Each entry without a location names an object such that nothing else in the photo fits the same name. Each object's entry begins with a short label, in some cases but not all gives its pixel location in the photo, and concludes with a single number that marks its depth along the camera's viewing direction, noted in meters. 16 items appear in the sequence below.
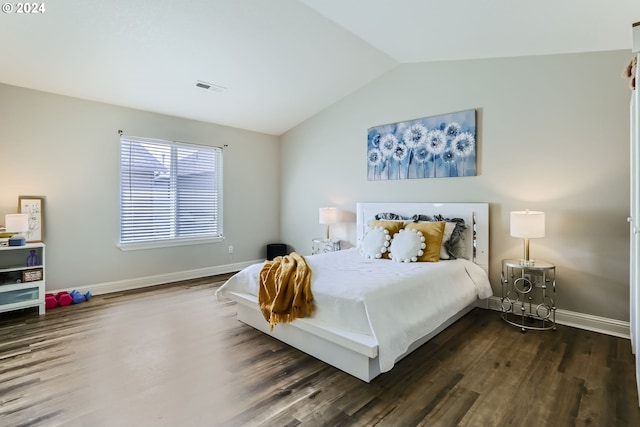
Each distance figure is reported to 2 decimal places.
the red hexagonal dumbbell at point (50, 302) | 3.54
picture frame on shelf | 3.57
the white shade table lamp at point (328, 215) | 4.82
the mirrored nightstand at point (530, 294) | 3.02
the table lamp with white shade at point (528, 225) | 2.88
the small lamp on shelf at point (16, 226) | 3.25
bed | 2.11
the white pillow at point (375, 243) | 3.57
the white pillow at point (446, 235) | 3.47
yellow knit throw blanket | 2.46
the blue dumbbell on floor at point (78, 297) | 3.75
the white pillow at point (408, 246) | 3.31
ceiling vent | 3.91
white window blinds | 4.38
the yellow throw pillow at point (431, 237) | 3.32
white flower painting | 3.68
